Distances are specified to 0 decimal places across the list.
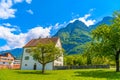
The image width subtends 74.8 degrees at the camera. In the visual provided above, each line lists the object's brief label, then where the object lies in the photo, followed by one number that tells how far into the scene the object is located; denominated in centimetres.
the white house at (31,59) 3436
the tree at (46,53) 2378
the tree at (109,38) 2028
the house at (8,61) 4562
